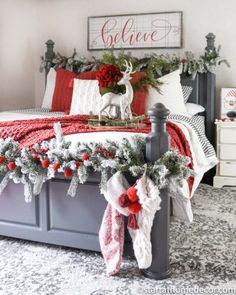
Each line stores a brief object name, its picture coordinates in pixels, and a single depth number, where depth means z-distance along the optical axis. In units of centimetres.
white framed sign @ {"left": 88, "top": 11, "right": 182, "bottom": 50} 446
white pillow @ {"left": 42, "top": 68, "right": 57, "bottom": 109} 447
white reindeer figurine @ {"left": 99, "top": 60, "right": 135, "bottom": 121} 273
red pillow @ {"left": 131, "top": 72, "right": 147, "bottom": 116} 365
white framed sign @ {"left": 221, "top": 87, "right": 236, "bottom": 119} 417
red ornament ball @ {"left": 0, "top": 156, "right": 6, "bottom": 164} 239
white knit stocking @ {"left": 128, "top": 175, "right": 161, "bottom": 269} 206
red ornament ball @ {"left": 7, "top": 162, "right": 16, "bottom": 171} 236
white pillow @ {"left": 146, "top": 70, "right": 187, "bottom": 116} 378
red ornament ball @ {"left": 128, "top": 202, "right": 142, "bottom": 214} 207
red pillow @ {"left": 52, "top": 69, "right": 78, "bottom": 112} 419
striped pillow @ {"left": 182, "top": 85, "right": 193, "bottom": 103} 414
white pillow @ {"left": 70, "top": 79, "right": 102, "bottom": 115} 365
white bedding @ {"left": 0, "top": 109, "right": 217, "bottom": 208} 237
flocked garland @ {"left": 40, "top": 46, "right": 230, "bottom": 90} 414
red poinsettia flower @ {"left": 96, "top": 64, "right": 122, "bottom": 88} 274
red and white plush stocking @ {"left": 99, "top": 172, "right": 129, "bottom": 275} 213
